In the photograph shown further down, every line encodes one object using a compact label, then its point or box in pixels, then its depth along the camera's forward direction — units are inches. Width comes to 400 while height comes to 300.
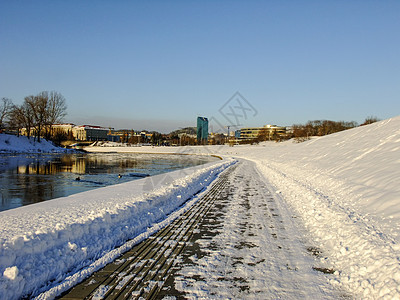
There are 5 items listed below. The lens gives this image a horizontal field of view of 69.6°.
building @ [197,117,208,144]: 3873.0
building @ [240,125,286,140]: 5858.3
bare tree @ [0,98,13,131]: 3248.5
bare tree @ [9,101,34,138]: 3366.9
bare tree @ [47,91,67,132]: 3563.0
